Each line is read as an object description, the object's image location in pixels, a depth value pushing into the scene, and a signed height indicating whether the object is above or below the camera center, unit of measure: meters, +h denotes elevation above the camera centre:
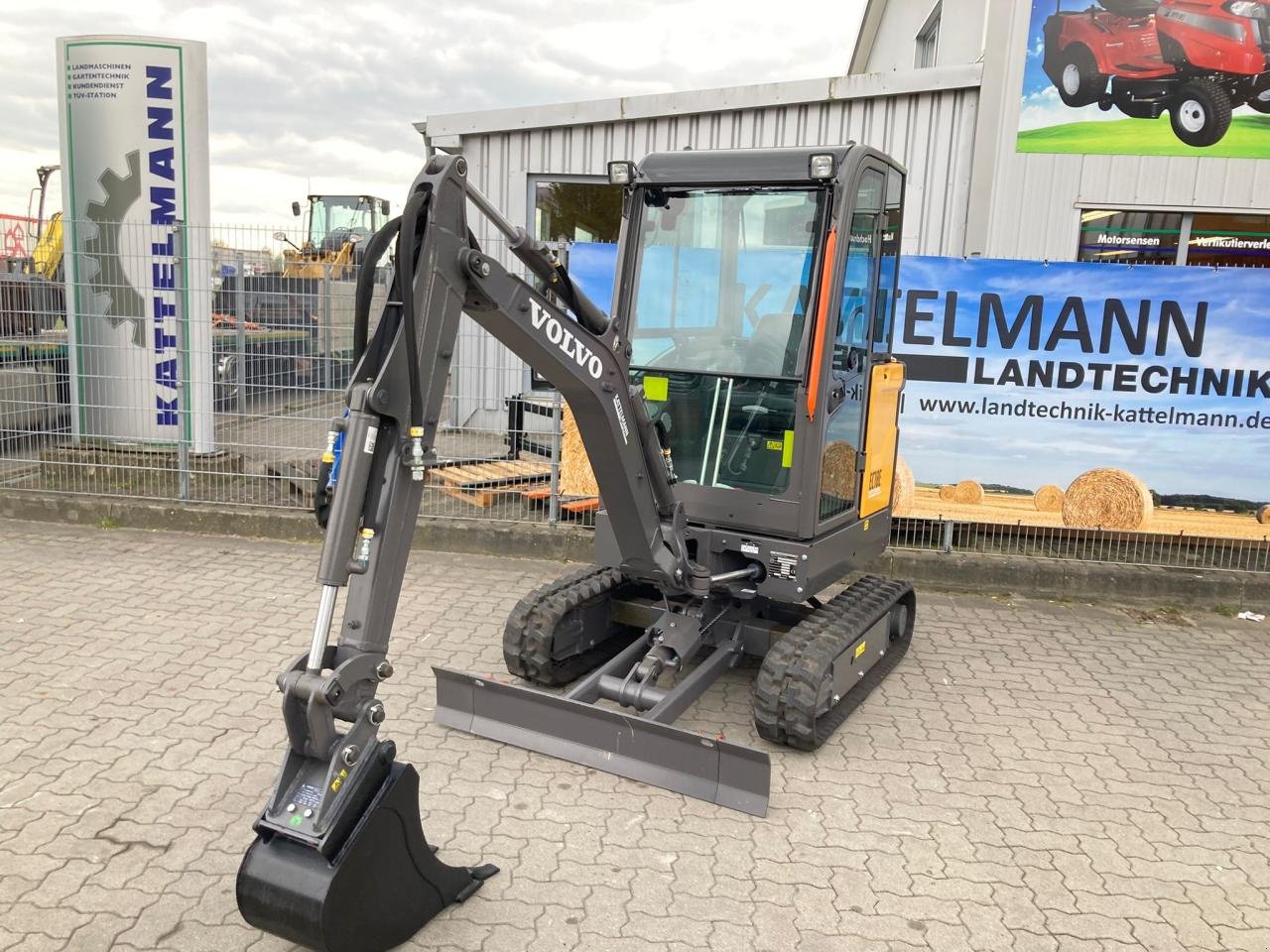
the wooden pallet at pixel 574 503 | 7.83 -1.34
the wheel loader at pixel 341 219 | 20.97 +2.13
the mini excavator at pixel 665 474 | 3.19 -0.60
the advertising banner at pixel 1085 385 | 7.09 -0.23
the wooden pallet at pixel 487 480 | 8.04 -1.25
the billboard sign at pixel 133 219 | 8.44 +0.74
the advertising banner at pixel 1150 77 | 8.42 +2.32
